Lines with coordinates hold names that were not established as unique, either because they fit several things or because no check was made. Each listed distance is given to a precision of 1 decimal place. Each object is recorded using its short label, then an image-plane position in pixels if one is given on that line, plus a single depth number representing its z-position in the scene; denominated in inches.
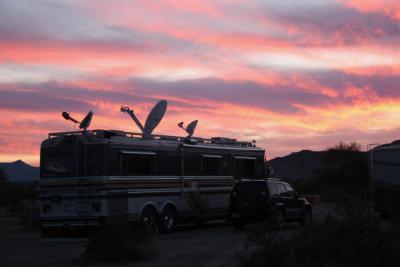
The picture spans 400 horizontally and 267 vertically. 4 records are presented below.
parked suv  945.5
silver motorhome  823.7
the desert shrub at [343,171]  2792.8
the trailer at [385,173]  1172.8
